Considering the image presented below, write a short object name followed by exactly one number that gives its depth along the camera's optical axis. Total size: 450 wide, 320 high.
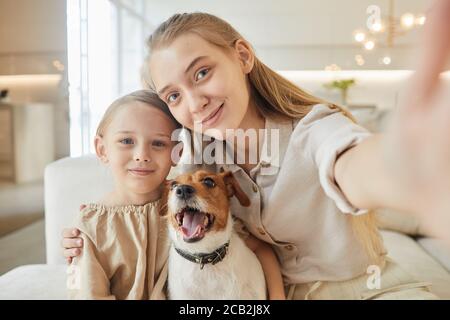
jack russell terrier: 0.59
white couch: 0.67
